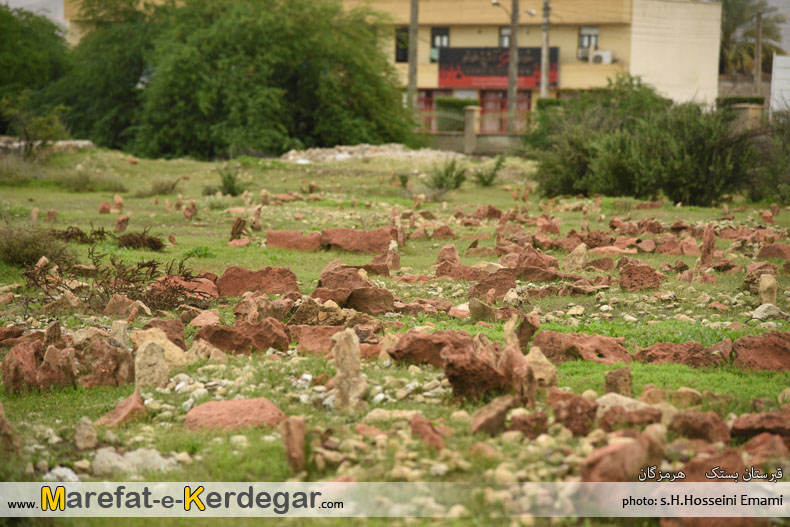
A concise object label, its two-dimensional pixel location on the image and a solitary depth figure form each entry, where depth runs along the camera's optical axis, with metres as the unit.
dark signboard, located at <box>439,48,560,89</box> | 109.25
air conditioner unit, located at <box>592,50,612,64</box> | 107.62
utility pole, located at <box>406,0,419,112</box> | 79.69
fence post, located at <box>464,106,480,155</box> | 79.57
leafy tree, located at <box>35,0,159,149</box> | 78.12
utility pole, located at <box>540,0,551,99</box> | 95.81
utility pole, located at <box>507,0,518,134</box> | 85.37
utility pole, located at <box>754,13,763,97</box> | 110.56
